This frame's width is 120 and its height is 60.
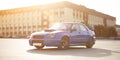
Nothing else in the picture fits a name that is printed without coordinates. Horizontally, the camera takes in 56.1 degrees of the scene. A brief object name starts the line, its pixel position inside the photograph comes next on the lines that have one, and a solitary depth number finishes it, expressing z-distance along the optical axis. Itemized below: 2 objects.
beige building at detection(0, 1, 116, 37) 36.46
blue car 5.72
